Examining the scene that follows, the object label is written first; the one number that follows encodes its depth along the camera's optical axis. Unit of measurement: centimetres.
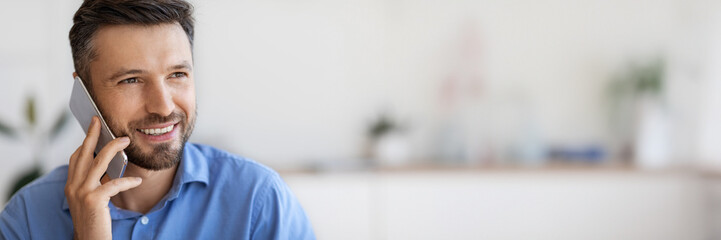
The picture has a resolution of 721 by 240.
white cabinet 287
